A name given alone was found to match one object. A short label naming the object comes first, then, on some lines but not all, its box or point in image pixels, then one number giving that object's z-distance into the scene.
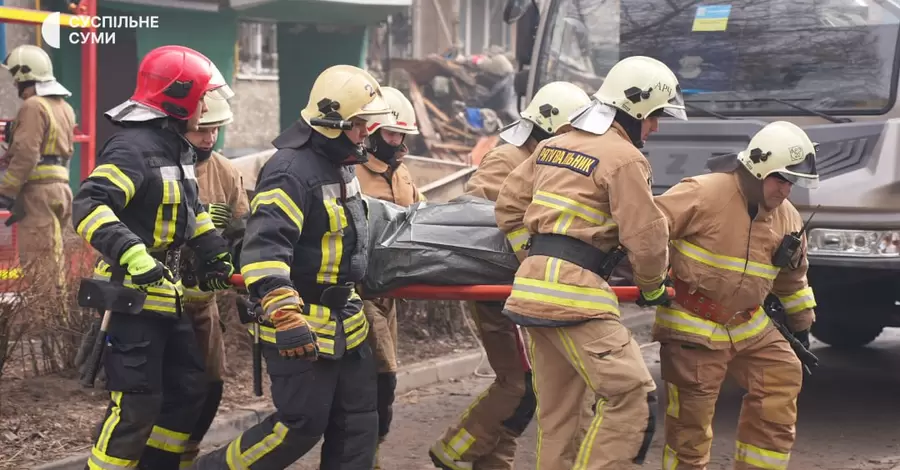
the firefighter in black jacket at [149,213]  4.70
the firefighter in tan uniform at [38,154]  8.52
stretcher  4.82
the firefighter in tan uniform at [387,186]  5.46
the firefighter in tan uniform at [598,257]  4.54
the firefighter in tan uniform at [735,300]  5.14
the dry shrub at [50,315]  6.17
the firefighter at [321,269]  4.61
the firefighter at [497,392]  5.56
